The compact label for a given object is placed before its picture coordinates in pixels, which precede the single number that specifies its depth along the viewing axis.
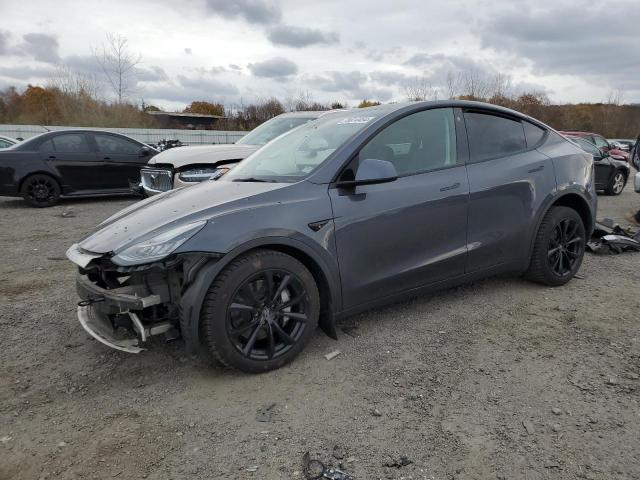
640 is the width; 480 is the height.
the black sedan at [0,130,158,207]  9.45
